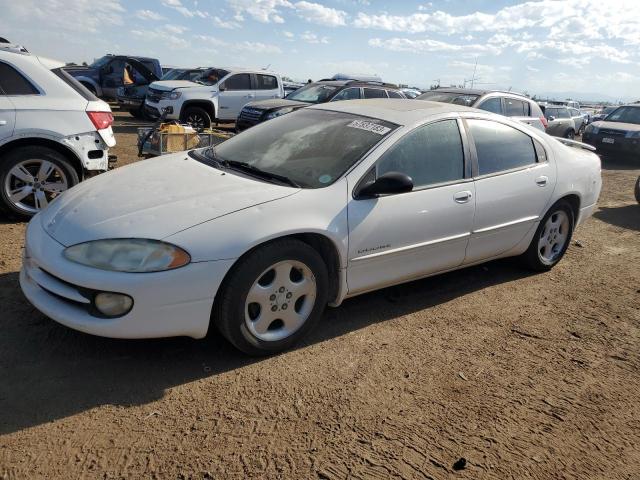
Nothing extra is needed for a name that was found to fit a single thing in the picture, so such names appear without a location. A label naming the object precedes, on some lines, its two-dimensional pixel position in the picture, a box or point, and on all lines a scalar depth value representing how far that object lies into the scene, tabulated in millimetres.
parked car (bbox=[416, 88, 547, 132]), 9750
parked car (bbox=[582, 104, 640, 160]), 13656
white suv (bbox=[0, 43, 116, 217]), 4969
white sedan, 2693
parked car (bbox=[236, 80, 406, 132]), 11570
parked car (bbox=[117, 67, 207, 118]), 16219
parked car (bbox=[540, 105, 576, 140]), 17359
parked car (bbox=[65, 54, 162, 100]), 17781
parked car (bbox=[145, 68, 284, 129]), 13612
